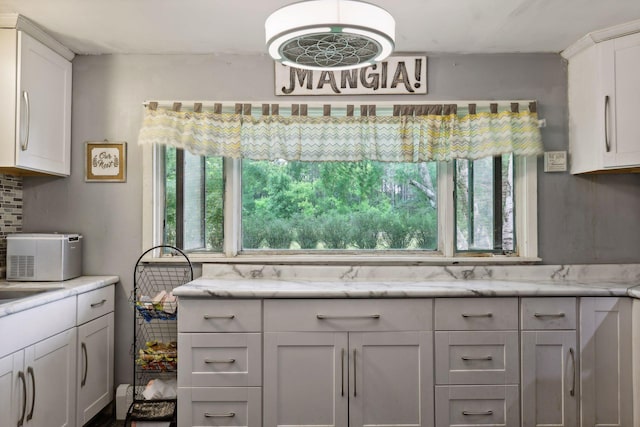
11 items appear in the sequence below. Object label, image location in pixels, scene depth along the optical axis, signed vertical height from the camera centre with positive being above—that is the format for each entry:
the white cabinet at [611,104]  2.37 +0.67
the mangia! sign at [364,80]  2.74 +0.90
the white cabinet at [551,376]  2.23 -0.79
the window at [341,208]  2.76 +0.10
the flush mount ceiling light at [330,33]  1.48 +0.68
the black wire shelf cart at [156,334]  2.39 -0.70
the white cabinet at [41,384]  1.82 -0.74
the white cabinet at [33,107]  2.28 +0.64
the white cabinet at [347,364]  2.22 -0.72
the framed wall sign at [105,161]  2.75 +0.39
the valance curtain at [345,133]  2.65 +0.56
